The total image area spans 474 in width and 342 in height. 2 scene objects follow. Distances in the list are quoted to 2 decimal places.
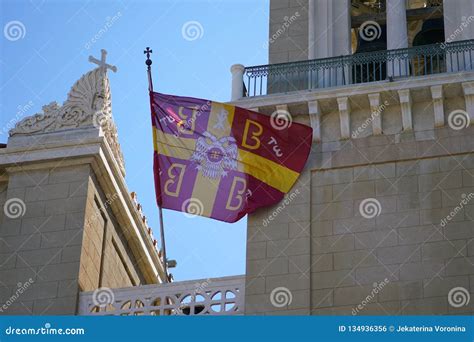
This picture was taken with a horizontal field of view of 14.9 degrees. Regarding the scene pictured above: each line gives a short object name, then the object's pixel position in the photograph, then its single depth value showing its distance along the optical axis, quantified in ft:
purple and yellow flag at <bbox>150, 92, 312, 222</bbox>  108.47
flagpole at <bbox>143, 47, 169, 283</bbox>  110.52
